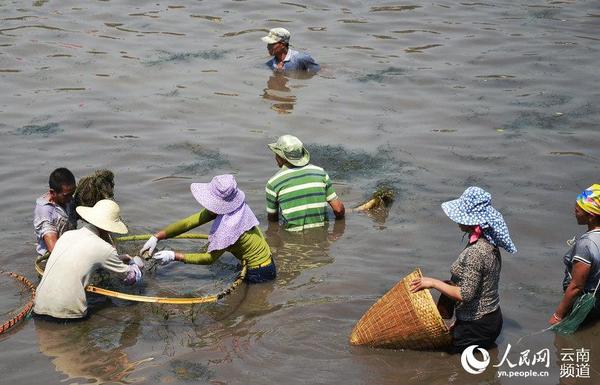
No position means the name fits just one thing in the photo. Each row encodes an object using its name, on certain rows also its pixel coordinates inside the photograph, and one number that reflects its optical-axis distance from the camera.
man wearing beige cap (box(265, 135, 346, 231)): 9.66
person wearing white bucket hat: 7.71
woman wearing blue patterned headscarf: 6.82
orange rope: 7.75
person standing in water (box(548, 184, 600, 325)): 7.19
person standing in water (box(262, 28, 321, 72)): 15.55
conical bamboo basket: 7.05
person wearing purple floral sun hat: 8.38
